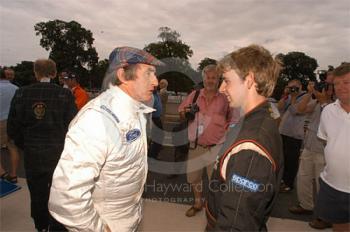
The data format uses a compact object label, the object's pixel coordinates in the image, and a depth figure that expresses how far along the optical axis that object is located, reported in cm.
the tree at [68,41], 6278
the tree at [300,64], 7831
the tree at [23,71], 4819
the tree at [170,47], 4152
